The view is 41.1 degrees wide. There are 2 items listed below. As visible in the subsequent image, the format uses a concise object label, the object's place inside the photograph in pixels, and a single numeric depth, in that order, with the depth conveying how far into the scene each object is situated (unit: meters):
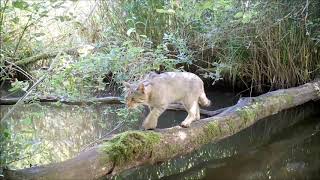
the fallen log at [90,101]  5.48
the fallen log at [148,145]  3.03
